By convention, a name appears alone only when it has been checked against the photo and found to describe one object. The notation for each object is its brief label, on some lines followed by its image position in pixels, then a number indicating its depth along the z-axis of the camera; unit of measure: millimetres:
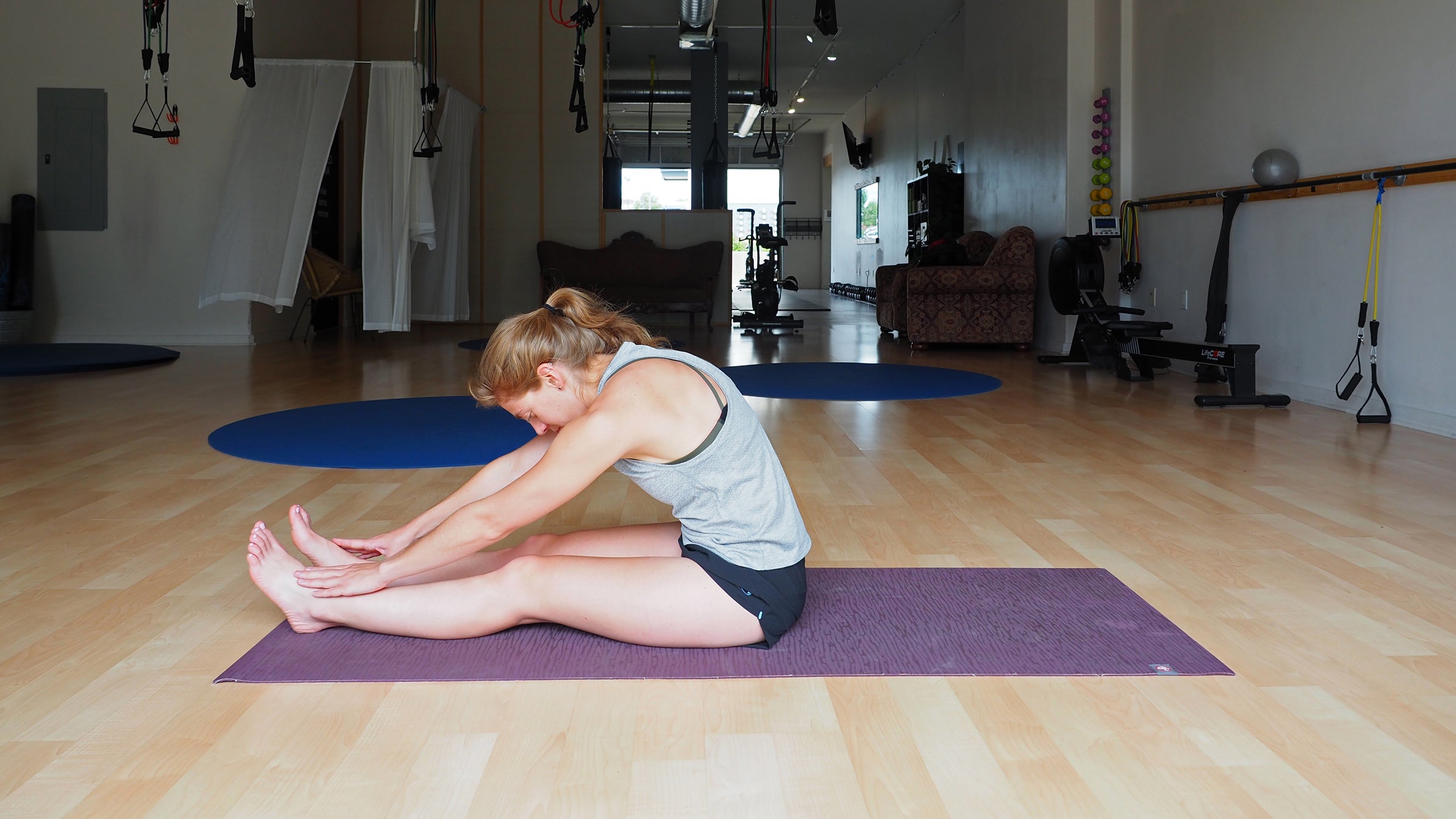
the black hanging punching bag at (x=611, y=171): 15414
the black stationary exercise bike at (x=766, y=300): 10234
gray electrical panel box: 8117
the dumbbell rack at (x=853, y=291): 17031
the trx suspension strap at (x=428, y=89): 6457
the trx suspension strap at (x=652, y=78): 14047
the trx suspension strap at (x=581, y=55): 5828
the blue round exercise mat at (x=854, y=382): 5727
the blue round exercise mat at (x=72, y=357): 6203
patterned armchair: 8180
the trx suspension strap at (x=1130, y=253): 7125
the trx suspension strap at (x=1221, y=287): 5773
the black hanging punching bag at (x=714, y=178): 12227
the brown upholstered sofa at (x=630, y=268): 10781
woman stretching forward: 1645
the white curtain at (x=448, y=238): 9320
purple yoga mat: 1797
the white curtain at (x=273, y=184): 7449
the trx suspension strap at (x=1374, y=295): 4602
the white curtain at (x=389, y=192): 7668
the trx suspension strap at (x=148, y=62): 5758
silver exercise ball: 5199
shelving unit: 11258
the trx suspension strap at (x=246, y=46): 5141
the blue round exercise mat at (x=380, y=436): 3740
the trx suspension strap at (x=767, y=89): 6627
